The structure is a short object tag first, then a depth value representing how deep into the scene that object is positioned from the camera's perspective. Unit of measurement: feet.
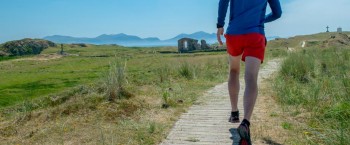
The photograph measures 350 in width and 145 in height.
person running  13.29
